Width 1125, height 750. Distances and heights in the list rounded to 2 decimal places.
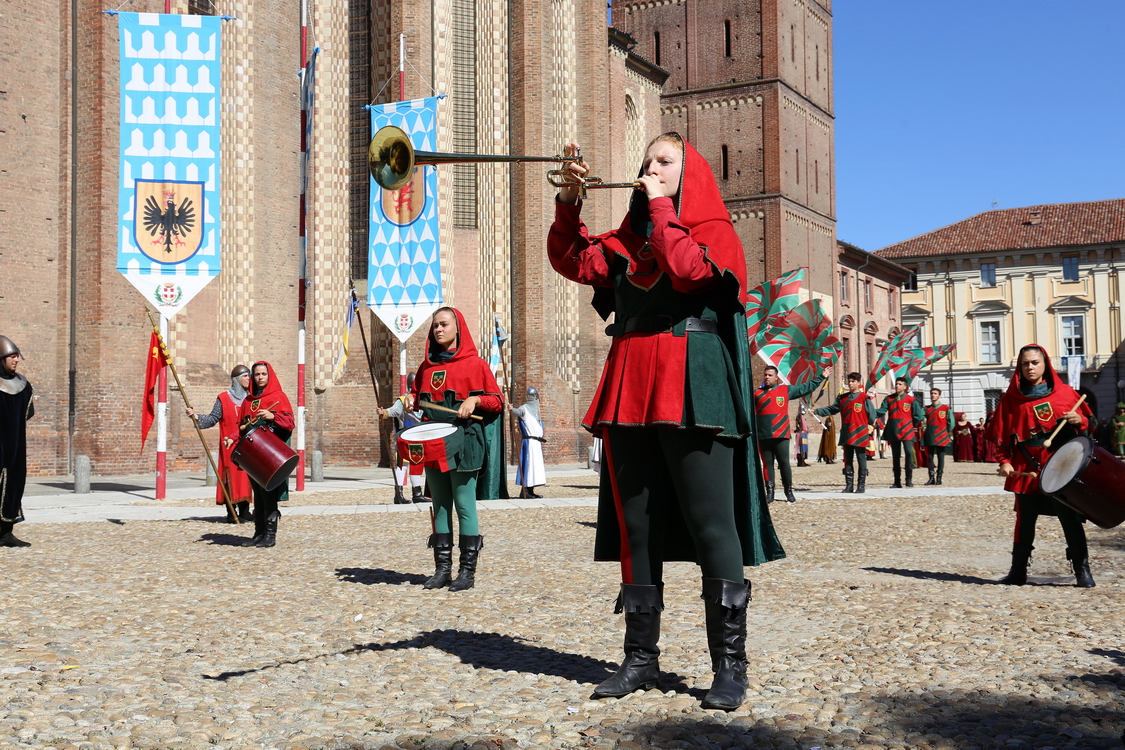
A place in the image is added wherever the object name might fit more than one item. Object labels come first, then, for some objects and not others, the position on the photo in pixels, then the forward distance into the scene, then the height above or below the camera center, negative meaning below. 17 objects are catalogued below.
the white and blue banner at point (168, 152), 14.07 +3.40
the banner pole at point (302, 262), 17.66 +2.39
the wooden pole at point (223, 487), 11.31 -0.92
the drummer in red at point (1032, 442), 7.25 -0.33
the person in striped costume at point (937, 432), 19.95 -0.69
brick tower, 46.09 +13.18
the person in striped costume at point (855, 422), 16.70 -0.41
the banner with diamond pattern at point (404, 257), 18.83 +2.59
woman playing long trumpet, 3.93 -0.04
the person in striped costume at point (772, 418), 14.09 -0.28
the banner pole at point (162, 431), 15.22 -0.42
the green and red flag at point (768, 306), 20.09 +1.79
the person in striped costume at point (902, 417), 17.59 -0.35
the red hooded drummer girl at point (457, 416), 7.03 -0.11
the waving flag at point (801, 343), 18.41 +0.99
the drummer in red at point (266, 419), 9.52 -0.16
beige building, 58.28 +5.61
